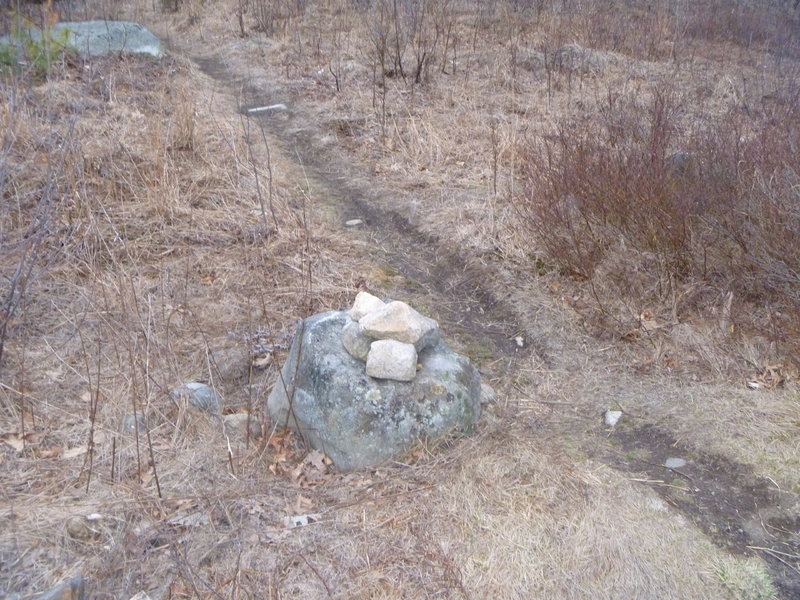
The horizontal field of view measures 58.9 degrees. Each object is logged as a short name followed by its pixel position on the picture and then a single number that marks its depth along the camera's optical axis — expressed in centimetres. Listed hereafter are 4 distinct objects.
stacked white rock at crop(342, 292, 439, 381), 334
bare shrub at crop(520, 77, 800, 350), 432
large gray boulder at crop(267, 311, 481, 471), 331
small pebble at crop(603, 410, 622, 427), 376
